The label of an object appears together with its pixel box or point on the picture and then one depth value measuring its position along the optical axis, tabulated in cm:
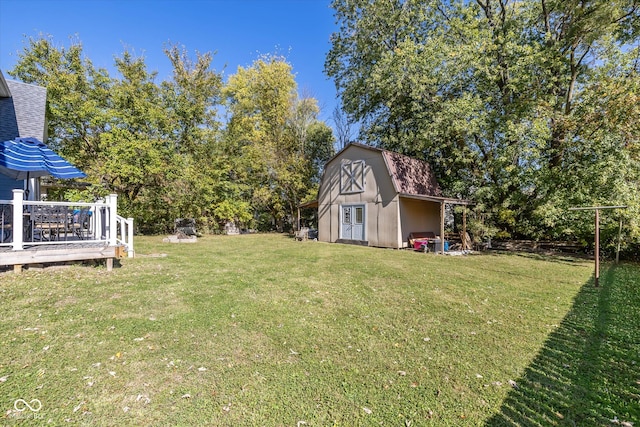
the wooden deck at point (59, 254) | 570
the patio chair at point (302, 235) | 1727
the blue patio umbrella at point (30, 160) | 622
